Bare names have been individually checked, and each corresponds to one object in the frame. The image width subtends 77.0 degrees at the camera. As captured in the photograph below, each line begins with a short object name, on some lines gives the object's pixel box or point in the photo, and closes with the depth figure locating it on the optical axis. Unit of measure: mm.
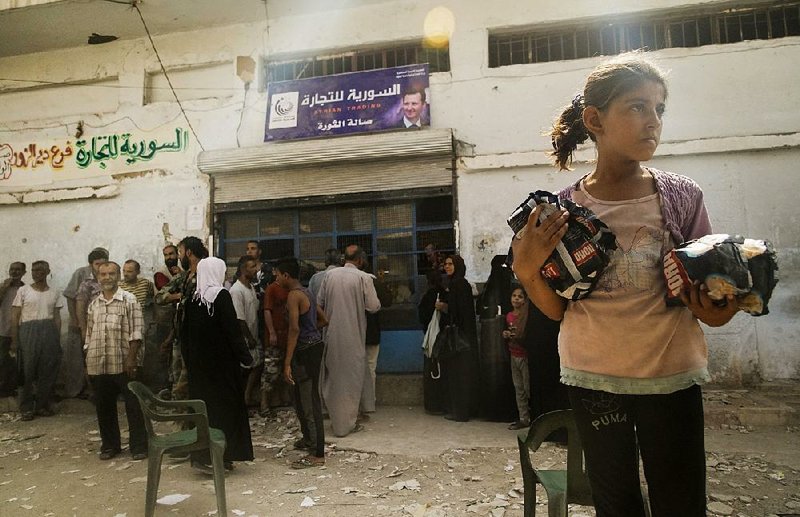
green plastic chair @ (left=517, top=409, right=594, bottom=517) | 2096
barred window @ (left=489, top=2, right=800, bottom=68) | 6570
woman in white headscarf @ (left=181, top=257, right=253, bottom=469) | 4121
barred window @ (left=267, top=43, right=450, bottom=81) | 7426
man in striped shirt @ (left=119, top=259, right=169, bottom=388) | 6719
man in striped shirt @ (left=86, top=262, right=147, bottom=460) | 4648
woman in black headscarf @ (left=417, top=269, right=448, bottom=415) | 5930
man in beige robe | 5312
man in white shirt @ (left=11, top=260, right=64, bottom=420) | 6484
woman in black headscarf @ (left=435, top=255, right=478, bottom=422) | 5613
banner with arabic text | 7199
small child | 5258
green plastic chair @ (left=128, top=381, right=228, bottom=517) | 3137
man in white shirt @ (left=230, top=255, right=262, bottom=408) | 5816
